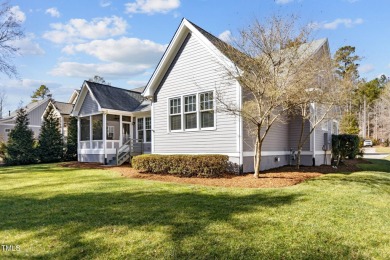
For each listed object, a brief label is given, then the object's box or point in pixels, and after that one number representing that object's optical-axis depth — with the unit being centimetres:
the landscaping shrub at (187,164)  1038
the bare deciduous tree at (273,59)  898
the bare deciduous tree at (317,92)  962
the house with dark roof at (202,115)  1131
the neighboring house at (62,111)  2472
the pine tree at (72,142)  2292
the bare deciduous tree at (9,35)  2211
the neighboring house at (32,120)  3731
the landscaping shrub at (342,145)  1653
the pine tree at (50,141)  2153
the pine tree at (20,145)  2072
